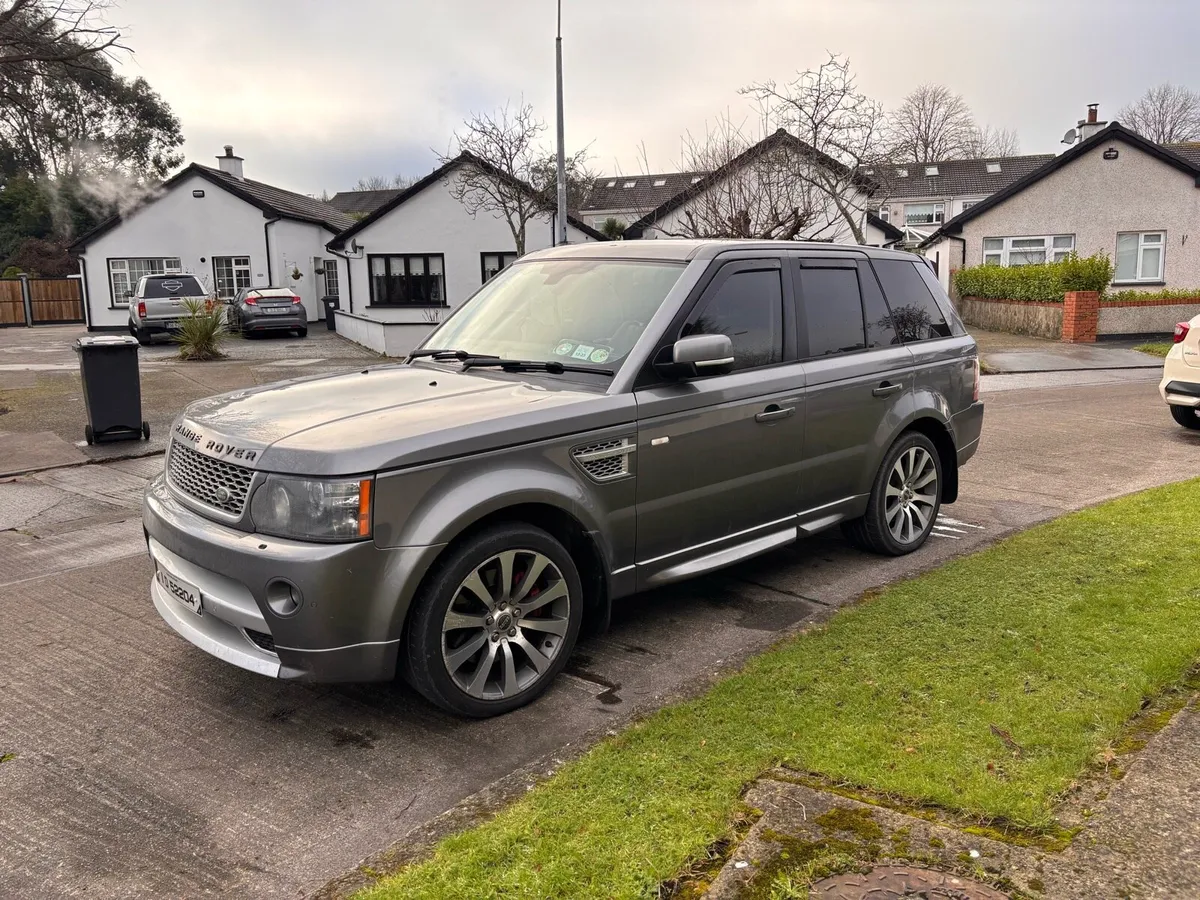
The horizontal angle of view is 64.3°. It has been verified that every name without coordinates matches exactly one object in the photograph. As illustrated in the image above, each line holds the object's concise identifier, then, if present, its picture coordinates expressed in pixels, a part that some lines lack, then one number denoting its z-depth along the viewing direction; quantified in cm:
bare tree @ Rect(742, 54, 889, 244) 2033
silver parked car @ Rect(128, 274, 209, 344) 2569
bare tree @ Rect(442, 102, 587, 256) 2827
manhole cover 257
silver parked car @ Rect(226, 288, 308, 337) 2741
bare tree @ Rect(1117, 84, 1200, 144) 7056
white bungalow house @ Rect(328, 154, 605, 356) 3200
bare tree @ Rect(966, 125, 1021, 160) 7075
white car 1014
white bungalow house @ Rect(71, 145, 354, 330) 3588
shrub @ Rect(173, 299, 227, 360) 2030
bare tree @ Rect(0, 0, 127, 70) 1170
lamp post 1891
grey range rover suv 348
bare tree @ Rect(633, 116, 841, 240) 1966
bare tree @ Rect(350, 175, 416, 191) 9042
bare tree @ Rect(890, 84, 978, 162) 7062
